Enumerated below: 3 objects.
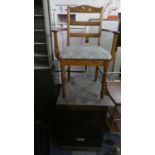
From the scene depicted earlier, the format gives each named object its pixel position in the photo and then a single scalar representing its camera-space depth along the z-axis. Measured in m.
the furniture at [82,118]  1.14
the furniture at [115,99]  1.29
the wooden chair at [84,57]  1.07
